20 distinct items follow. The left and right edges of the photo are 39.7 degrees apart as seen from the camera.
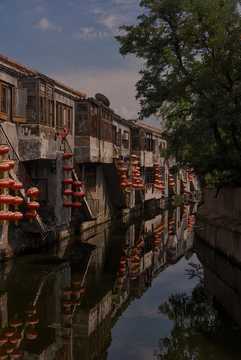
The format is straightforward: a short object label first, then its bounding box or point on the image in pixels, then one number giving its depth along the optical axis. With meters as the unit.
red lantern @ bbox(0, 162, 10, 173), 12.27
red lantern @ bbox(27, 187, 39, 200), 14.15
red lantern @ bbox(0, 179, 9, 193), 12.19
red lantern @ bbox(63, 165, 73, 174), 18.28
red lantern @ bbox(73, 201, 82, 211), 18.65
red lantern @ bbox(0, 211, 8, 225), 12.34
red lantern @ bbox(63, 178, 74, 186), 17.86
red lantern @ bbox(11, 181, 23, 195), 13.22
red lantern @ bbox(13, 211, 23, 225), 12.94
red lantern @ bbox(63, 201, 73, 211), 18.44
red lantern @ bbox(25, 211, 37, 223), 14.41
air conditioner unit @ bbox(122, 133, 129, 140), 33.72
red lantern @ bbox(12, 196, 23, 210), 12.71
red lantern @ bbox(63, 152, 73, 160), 18.33
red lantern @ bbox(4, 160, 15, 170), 12.59
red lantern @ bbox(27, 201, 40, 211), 14.22
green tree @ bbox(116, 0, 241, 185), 16.34
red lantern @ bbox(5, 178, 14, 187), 12.39
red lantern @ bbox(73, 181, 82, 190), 18.79
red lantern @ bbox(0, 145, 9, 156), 12.73
